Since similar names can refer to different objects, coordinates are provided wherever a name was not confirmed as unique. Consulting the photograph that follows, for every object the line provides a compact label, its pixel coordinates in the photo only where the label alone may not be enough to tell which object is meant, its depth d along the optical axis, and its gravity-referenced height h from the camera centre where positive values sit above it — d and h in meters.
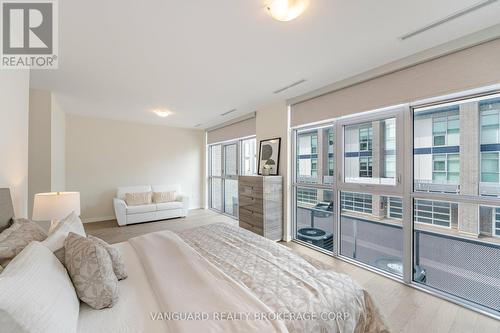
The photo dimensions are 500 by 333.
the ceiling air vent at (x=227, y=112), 4.51 +1.22
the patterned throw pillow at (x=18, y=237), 1.17 -0.46
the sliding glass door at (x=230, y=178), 5.61 -0.33
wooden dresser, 3.63 -0.71
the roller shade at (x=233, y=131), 4.81 +0.92
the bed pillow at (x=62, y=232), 1.32 -0.48
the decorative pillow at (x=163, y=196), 5.36 -0.79
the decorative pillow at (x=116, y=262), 1.42 -0.66
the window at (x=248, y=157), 5.02 +0.23
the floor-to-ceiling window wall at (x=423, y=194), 2.05 -0.33
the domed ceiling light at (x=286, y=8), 1.47 +1.14
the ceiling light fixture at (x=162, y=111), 4.23 +1.12
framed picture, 4.00 +0.19
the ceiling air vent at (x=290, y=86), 2.98 +1.22
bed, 0.96 -0.76
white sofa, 4.70 -1.01
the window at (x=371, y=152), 2.66 +0.19
